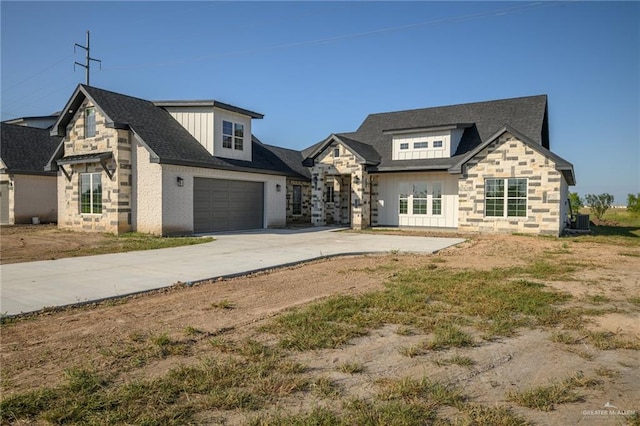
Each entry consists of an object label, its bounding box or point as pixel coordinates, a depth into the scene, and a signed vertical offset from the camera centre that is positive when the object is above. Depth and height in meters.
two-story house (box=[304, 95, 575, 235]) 17.53 +1.66
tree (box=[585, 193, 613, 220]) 31.97 +0.30
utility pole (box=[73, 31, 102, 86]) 33.88 +12.24
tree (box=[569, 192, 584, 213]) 33.02 +0.40
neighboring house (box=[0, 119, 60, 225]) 22.45 +1.44
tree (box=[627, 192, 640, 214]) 30.46 +0.14
